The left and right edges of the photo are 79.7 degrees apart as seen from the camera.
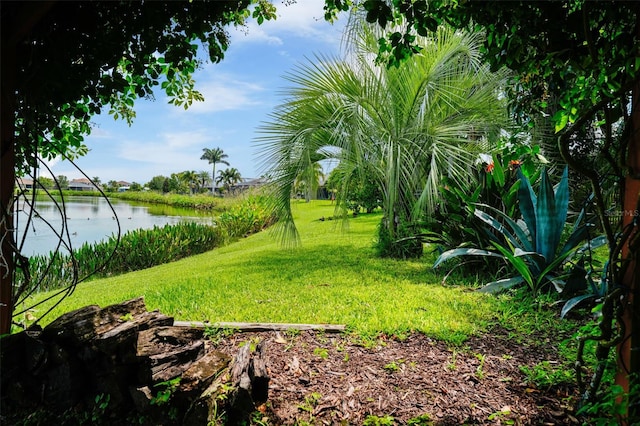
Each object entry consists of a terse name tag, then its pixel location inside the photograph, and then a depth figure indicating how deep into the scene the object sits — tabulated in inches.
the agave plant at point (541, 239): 129.5
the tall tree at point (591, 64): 55.4
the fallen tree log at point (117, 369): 67.8
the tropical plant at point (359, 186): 202.9
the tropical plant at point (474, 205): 161.9
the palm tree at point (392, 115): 188.9
